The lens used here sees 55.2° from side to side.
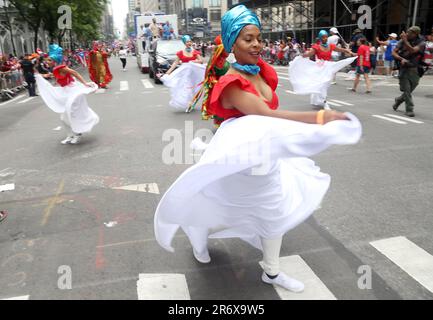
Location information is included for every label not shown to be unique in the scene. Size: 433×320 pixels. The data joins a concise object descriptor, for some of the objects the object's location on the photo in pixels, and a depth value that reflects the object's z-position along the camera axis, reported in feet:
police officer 30.07
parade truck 87.25
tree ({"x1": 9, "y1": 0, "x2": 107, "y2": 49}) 97.04
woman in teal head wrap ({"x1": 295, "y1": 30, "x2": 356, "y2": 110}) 34.17
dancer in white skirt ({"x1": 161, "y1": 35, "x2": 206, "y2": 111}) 36.68
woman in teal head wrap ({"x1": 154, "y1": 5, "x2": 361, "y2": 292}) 7.69
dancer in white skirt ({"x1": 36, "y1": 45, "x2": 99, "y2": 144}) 24.80
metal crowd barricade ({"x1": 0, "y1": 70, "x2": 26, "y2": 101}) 57.41
